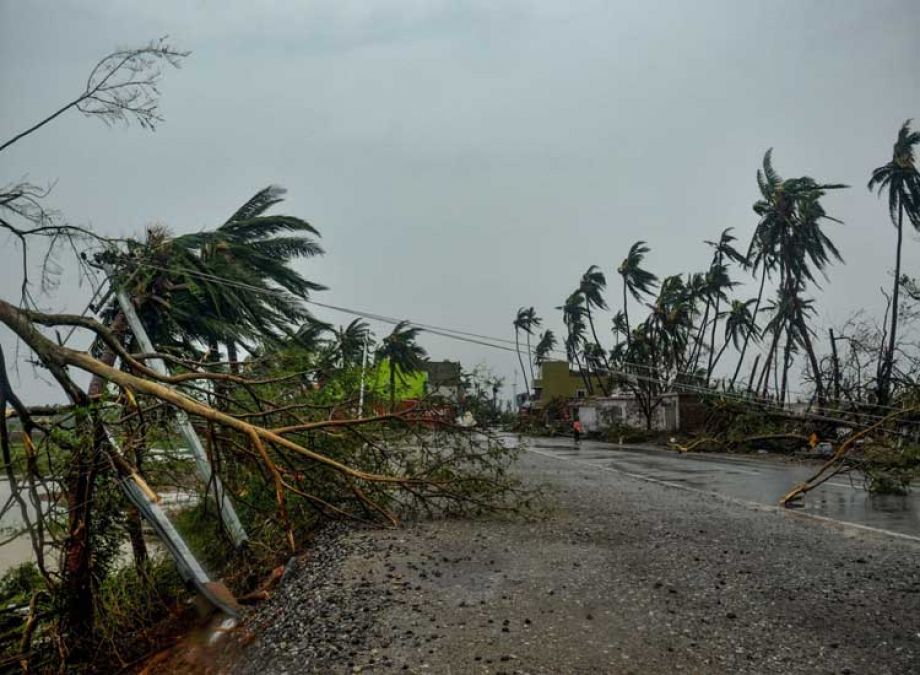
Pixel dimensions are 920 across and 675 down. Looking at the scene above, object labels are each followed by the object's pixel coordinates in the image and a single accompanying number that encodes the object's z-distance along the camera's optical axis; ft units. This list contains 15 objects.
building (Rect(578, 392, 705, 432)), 118.21
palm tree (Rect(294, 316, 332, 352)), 56.84
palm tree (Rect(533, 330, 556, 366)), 267.45
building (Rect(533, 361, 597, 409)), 237.45
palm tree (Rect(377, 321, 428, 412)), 112.98
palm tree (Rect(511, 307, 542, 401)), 248.11
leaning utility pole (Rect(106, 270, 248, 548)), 21.39
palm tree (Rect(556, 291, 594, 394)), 186.19
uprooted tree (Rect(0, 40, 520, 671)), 17.81
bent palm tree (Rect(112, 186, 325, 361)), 43.34
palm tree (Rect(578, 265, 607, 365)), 177.27
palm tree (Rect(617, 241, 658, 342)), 150.92
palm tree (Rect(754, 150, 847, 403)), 103.76
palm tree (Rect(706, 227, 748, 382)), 134.41
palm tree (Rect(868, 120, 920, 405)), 91.81
